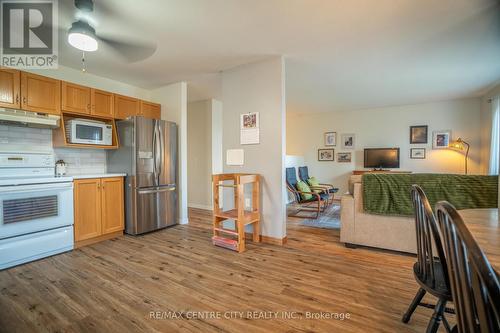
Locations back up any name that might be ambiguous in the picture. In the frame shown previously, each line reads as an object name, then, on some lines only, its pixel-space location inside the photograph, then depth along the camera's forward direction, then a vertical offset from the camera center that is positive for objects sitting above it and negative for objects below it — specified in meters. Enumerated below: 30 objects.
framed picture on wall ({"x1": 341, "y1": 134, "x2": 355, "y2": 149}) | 6.51 +0.60
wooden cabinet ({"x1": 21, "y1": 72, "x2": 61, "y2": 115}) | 2.63 +0.83
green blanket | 2.29 -0.33
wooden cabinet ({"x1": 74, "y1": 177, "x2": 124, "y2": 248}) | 2.87 -0.68
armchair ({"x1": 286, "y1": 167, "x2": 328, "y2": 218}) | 4.53 -0.74
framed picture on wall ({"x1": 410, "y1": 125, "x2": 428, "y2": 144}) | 5.67 +0.71
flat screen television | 5.91 +0.09
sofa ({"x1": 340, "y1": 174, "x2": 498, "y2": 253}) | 2.34 -0.75
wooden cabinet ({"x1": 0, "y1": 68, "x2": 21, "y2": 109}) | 2.47 +0.83
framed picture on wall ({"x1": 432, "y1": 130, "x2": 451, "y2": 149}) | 5.45 +0.56
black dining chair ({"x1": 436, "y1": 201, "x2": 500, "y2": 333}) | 0.52 -0.31
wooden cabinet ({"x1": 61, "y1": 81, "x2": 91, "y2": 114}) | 2.95 +0.86
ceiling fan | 1.89 +1.31
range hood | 2.48 +0.50
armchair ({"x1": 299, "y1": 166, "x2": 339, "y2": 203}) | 5.02 -0.60
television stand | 5.85 -0.27
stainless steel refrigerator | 3.27 -0.13
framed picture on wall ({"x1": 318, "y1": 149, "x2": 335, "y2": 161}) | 6.79 +0.22
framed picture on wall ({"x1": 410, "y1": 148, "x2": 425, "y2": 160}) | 5.72 +0.21
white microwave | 3.05 +0.42
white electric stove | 2.31 -0.57
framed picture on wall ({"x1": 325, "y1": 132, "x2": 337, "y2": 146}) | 6.74 +0.69
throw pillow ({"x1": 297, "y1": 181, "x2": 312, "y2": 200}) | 4.62 -0.59
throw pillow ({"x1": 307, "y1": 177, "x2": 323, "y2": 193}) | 5.34 -0.52
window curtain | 4.30 +0.51
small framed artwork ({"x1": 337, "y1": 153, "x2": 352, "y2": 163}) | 6.56 +0.12
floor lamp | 5.20 +0.39
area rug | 3.84 -1.12
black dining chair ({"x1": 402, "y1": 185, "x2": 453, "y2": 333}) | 1.07 -0.53
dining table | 0.76 -0.32
